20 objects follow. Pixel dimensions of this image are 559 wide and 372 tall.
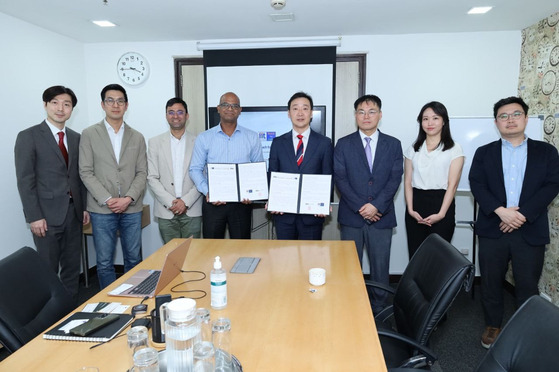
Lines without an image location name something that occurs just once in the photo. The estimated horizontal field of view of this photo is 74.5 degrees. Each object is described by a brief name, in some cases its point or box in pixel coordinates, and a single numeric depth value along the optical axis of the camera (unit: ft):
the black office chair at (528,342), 3.52
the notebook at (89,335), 4.50
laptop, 5.76
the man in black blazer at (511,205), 8.87
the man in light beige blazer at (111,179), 10.71
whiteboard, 12.45
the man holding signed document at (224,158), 11.02
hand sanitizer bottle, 5.18
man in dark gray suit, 9.85
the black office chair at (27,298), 4.73
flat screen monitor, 14.39
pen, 5.33
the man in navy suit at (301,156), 10.45
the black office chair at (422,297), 5.16
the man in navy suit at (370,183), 10.09
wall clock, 14.78
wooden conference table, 4.05
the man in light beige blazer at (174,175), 11.54
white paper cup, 6.10
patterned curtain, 11.14
